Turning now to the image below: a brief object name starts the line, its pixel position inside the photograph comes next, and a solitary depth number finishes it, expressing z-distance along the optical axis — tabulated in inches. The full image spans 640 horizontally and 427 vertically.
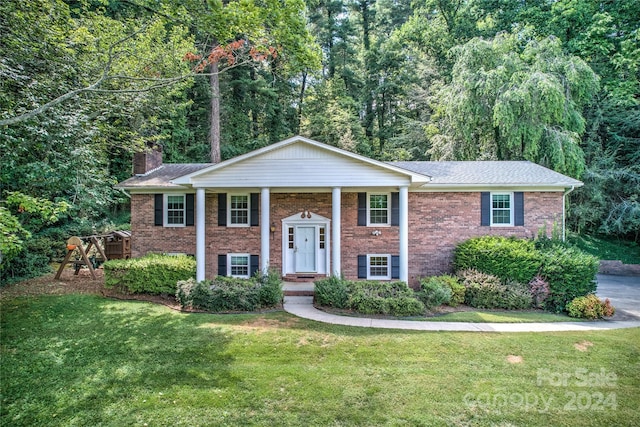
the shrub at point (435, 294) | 384.8
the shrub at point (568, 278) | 387.2
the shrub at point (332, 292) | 386.6
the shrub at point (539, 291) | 396.2
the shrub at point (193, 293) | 384.8
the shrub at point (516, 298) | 392.8
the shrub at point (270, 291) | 391.5
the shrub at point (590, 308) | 362.6
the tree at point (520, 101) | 622.8
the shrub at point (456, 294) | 408.5
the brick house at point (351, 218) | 495.8
